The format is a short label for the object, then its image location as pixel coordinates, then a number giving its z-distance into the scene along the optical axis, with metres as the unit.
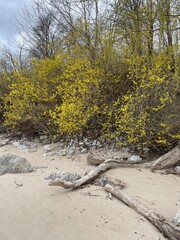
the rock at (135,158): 3.82
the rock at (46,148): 4.81
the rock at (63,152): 4.50
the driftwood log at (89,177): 2.77
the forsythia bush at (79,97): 4.41
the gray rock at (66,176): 3.26
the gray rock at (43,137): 5.54
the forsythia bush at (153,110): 3.70
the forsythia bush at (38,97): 5.32
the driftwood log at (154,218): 2.00
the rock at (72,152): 4.49
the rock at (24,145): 5.18
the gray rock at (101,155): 3.88
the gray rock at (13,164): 3.58
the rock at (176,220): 2.09
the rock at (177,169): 3.51
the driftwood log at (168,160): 3.60
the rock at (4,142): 5.54
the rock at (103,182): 3.09
